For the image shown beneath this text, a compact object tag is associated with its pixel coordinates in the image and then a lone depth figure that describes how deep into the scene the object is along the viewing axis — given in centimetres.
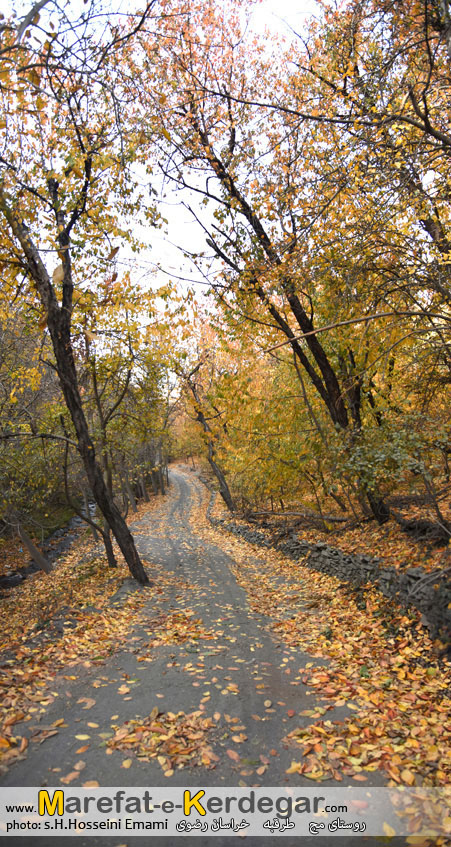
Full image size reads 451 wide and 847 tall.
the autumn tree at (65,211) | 586
